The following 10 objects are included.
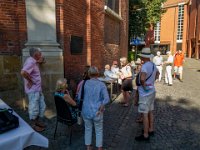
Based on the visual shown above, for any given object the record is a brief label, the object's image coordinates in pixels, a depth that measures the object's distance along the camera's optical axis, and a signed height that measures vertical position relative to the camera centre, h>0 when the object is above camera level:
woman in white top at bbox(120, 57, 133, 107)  4.84 -0.63
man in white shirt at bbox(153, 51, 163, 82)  7.60 +0.03
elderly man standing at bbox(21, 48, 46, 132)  3.12 -0.47
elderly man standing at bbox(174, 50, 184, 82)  8.24 -0.03
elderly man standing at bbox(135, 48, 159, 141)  2.92 -0.54
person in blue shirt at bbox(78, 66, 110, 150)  2.44 -0.63
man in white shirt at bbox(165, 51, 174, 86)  7.36 -0.37
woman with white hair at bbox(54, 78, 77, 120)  2.87 -0.65
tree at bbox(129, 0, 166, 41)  13.55 +4.31
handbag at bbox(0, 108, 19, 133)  1.61 -0.67
